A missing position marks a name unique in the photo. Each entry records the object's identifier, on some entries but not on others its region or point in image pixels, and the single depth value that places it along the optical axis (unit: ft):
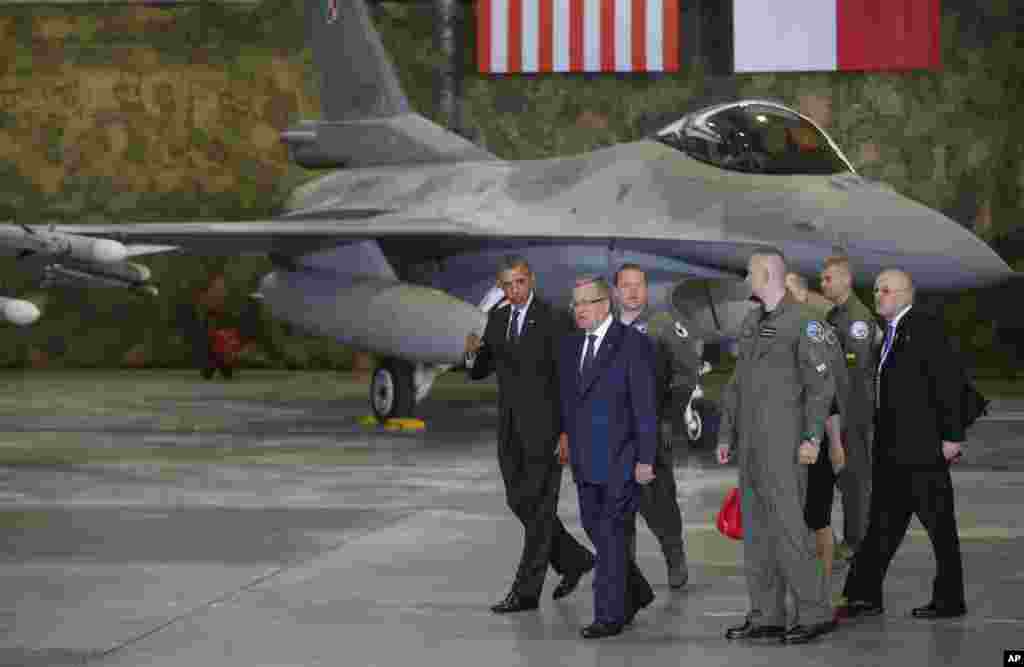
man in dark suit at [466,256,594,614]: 64.69
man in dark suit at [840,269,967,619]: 62.90
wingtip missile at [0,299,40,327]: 105.60
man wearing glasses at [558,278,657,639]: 60.34
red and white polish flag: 190.80
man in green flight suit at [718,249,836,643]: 58.85
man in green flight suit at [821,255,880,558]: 72.23
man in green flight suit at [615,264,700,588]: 68.54
